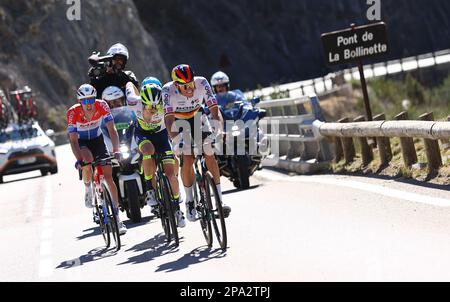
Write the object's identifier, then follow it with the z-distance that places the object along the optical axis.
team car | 30.06
